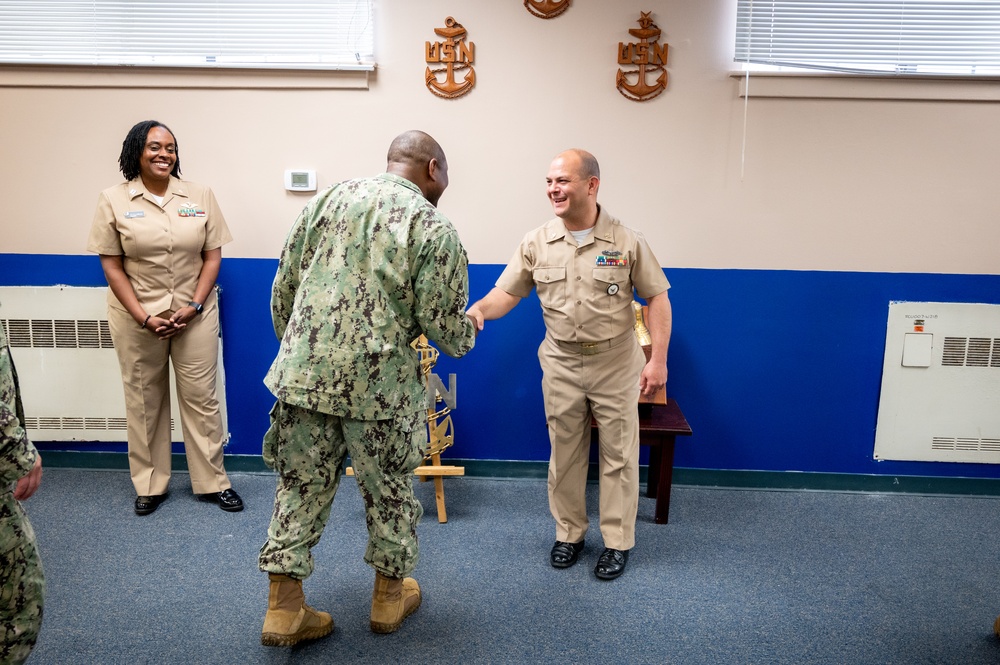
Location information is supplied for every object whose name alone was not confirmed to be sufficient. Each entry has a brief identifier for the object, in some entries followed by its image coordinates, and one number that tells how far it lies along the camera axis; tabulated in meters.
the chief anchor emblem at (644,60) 3.22
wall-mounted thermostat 3.41
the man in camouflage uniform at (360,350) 2.00
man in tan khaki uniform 2.63
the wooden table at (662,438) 3.07
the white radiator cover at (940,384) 3.36
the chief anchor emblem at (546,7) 3.23
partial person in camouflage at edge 1.47
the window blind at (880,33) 3.21
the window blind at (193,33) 3.32
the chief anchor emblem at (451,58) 3.28
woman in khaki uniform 3.03
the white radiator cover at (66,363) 3.49
